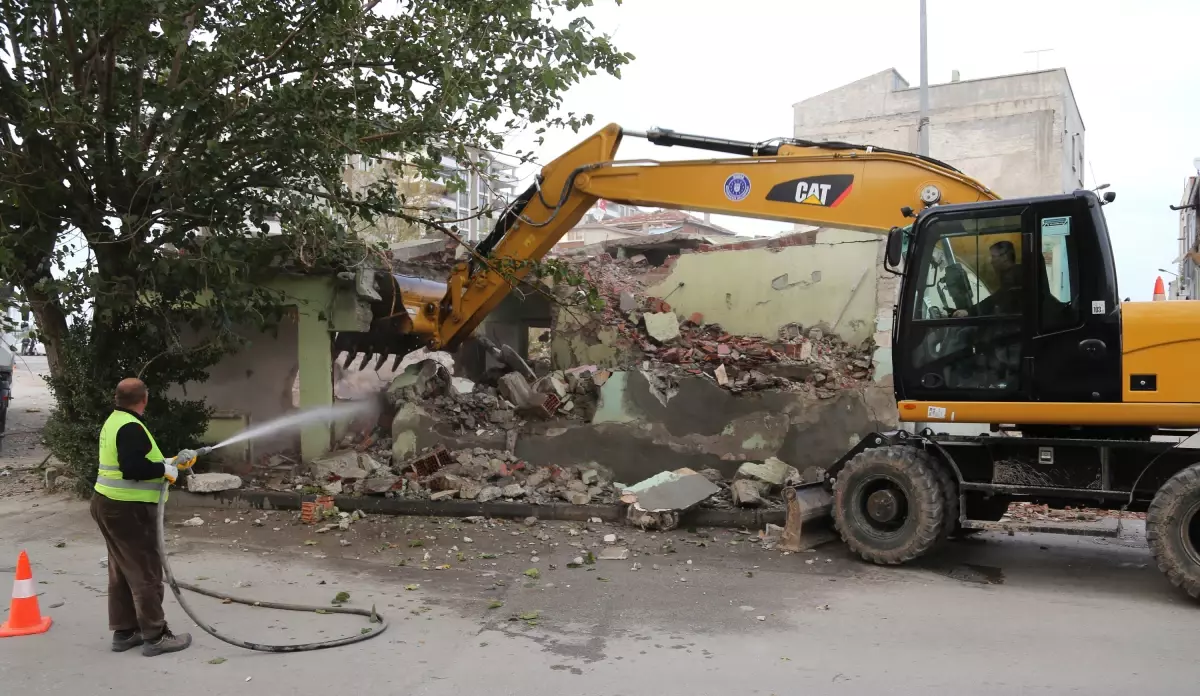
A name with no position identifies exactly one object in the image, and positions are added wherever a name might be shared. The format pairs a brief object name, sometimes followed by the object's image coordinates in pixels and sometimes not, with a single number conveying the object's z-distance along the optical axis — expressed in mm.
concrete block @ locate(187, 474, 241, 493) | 9102
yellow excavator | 5918
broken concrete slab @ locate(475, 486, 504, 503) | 8805
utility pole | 12969
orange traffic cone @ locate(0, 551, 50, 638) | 5129
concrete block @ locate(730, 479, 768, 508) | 8398
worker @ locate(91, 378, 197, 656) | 4781
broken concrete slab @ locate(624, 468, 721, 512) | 8203
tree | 7898
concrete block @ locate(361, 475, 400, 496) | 9000
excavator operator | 6242
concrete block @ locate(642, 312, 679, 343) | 12477
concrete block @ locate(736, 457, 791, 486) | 8797
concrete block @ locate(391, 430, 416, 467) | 9922
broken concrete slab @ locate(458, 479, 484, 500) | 8836
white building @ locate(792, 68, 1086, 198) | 22734
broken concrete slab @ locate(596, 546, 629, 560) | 7164
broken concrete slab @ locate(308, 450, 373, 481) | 9555
